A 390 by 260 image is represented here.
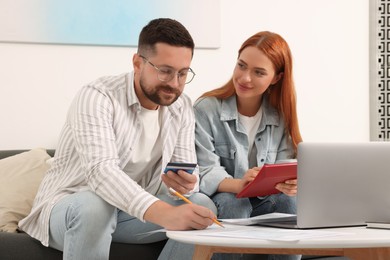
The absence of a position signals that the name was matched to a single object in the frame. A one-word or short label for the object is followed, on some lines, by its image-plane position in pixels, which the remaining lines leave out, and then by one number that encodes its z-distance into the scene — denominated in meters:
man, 2.50
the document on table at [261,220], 2.48
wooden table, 2.14
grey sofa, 2.72
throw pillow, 2.99
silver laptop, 2.32
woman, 3.07
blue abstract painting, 3.43
